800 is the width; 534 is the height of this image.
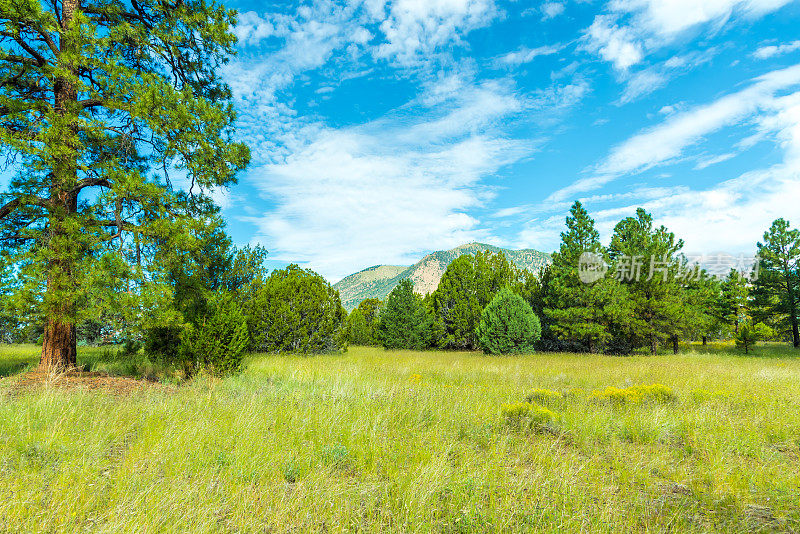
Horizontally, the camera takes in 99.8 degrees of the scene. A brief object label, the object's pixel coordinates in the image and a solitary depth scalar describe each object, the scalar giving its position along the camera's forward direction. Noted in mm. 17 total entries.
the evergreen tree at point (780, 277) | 26891
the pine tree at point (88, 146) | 7023
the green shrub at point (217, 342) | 9172
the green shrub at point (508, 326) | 20531
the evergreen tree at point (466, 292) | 26500
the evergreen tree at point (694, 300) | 21842
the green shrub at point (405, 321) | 25969
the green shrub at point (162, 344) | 12000
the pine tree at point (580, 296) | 21141
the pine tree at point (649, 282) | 21375
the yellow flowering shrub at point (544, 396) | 6984
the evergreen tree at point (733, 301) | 31781
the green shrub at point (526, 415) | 5352
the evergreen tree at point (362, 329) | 32219
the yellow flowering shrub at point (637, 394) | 6902
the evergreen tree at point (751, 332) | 23219
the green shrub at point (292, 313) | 17500
